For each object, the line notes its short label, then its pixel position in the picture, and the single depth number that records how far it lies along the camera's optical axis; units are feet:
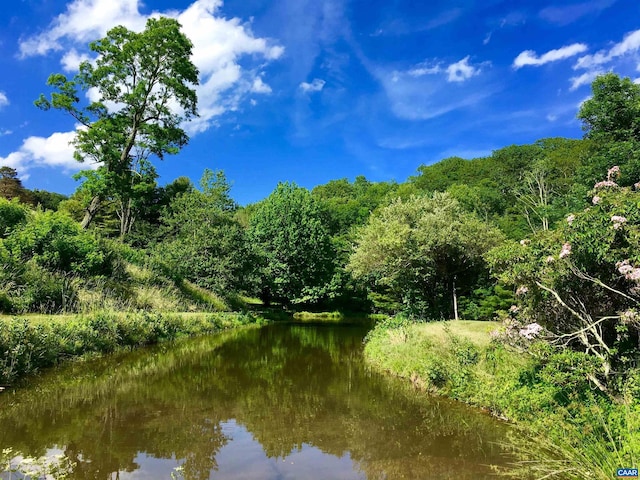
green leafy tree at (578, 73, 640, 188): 77.51
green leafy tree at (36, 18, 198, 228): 90.68
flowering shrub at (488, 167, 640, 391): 22.56
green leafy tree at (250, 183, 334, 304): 138.62
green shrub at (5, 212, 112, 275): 61.72
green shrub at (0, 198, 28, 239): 67.05
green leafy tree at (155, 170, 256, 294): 108.58
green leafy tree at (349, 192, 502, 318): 66.28
